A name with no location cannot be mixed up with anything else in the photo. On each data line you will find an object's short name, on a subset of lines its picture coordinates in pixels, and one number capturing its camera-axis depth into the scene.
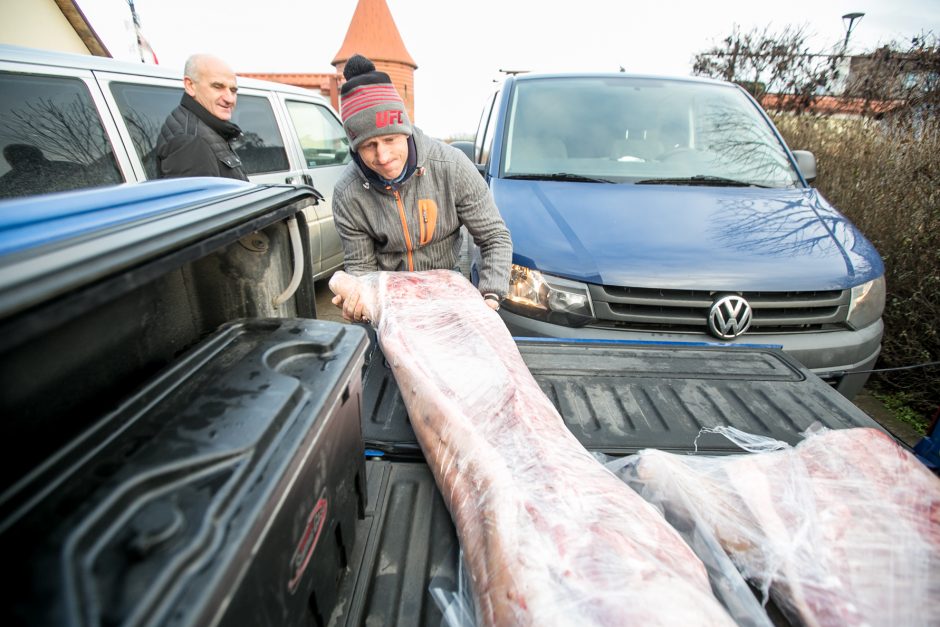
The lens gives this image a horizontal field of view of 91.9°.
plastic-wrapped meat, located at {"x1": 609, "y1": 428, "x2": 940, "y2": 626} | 0.86
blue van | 2.12
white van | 2.29
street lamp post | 6.98
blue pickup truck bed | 0.50
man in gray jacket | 1.96
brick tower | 22.44
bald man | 2.53
